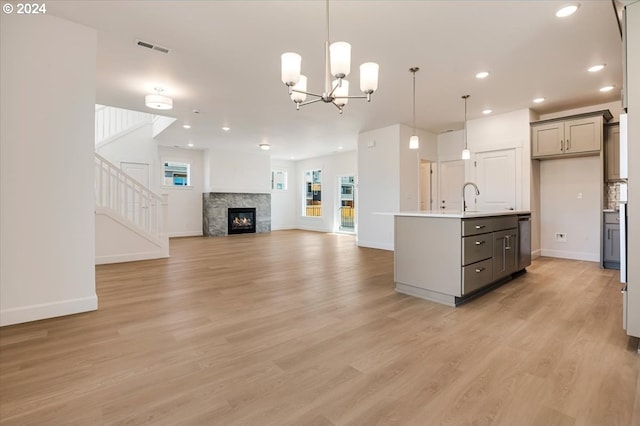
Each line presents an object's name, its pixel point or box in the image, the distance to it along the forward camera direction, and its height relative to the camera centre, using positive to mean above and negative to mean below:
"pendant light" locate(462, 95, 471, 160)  4.86 +0.91
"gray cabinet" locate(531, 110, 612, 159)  4.93 +1.23
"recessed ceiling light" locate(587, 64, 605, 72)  3.87 +1.80
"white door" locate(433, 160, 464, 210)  7.18 +0.61
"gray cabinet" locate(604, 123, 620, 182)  4.95 +0.93
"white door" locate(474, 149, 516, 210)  5.78 +0.59
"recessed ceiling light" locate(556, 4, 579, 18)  2.68 +1.77
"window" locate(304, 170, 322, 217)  11.53 +0.64
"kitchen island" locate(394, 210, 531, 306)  3.16 -0.51
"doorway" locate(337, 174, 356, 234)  10.45 +0.19
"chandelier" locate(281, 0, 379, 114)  2.13 +1.02
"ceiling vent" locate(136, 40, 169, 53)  3.31 +1.82
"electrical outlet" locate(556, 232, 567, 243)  5.71 -0.54
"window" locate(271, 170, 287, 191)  12.05 +1.20
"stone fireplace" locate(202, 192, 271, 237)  9.99 -0.07
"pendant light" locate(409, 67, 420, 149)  3.94 +1.03
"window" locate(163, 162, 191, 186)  9.62 +1.18
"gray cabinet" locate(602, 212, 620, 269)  4.81 -0.52
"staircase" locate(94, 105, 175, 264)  5.33 -0.35
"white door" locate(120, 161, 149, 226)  8.30 +1.11
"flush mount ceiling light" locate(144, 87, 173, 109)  4.70 +1.70
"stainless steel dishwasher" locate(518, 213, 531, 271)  4.38 -0.47
